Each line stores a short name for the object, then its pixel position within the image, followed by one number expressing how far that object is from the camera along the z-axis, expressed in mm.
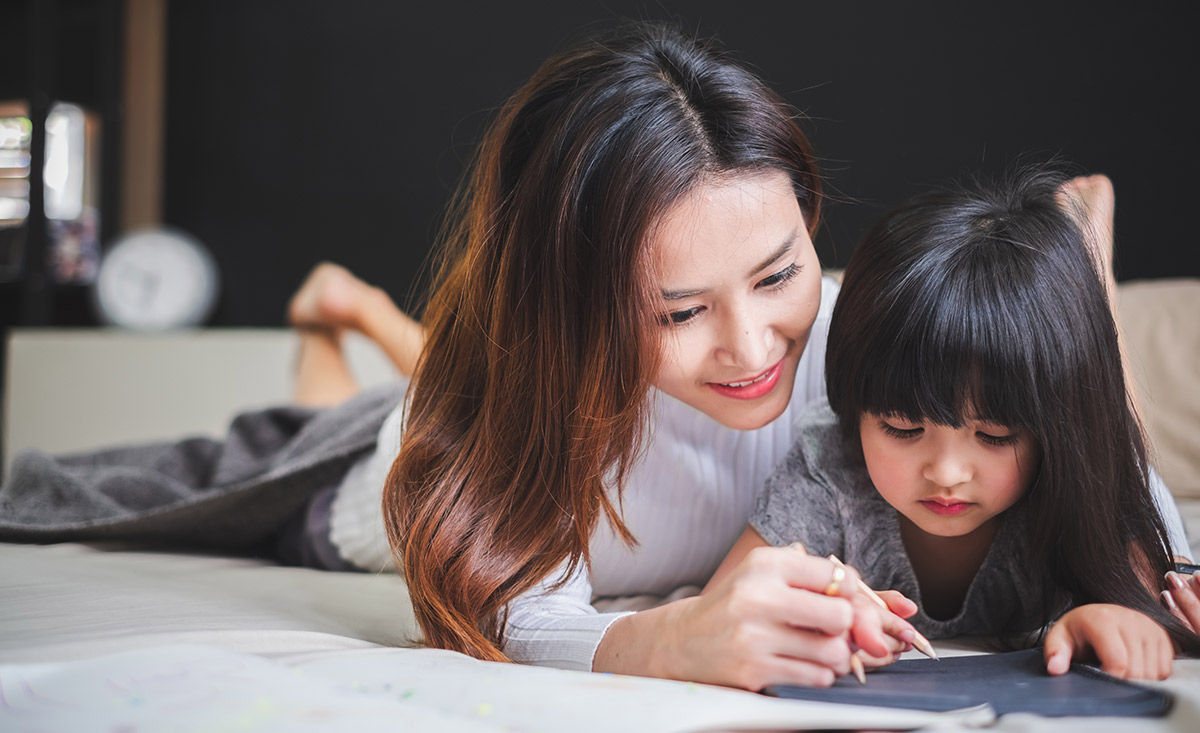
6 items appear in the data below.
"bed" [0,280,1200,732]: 641
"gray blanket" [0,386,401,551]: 1518
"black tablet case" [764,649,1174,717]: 696
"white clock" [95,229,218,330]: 3439
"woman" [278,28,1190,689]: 956
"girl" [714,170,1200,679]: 906
